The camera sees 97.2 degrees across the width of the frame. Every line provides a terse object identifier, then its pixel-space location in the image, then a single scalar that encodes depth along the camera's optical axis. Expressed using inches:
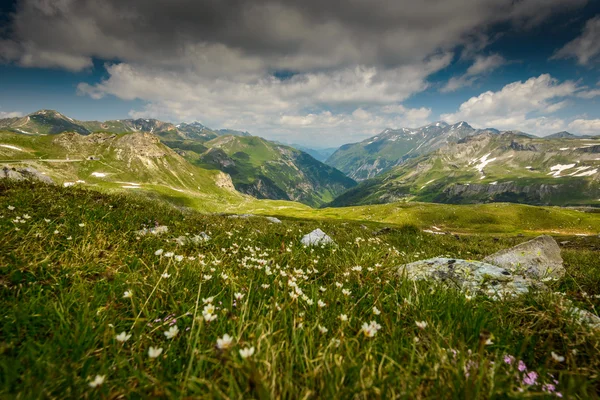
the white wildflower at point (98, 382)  67.7
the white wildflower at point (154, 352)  77.0
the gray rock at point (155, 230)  307.1
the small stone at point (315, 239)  381.7
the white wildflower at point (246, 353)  74.1
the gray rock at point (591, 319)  144.8
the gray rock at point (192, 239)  295.3
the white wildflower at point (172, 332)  95.3
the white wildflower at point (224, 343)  79.7
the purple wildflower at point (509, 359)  106.4
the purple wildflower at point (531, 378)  96.9
